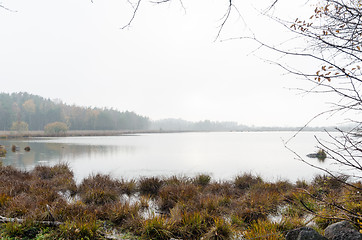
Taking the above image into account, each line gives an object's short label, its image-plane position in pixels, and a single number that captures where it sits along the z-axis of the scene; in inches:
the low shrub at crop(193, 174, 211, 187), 385.1
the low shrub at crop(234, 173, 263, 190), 377.1
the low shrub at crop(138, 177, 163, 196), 348.8
